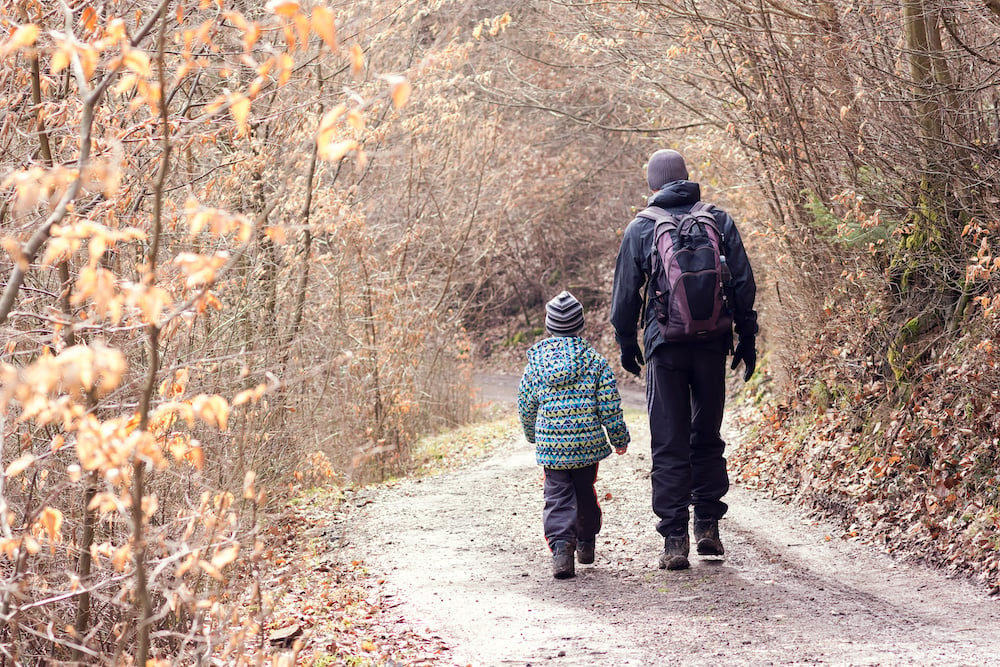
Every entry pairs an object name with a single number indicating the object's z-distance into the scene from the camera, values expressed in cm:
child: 1308
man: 1252
